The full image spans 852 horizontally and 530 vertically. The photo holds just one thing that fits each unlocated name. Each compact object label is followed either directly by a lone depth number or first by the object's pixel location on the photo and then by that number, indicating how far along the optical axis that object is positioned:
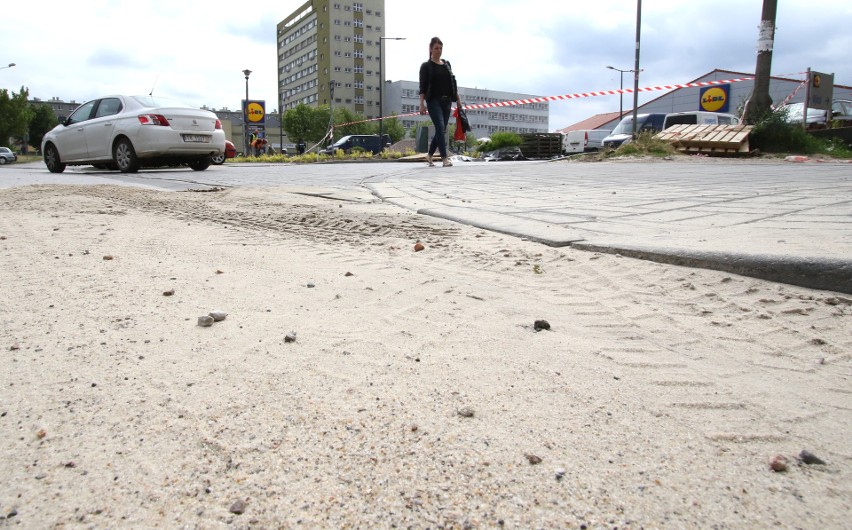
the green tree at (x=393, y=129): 82.69
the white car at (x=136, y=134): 10.67
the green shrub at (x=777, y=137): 12.41
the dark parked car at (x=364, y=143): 31.19
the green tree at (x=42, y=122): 76.00
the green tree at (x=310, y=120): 83.00
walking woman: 10.61
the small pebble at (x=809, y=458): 1.29
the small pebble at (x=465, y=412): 1.49
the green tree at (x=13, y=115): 53.50
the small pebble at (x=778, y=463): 1.26
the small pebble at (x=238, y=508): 1.14
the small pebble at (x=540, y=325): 2.10
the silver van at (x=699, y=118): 18.66
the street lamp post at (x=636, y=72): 18.08
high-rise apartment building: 102.29
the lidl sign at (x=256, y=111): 32.22
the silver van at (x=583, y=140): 24.34
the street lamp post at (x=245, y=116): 31.69
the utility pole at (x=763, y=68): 12.63
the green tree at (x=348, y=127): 79.14
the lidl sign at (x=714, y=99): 36.00
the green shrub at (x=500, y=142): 23.83
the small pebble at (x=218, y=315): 2.19
